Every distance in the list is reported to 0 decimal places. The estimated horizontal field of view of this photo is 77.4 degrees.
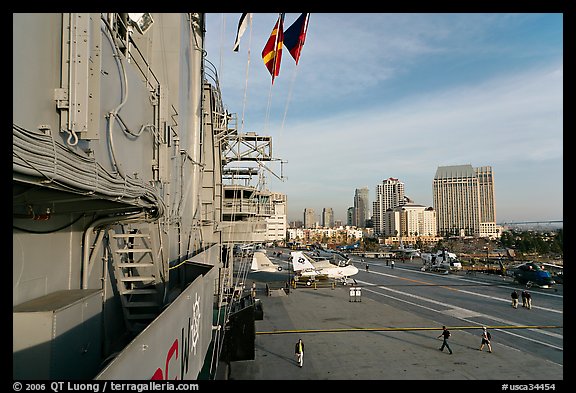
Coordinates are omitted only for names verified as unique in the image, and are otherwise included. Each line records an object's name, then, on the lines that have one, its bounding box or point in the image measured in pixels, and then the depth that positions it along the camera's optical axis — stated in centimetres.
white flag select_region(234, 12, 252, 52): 950
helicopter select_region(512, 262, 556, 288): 3025
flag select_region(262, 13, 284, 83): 1002
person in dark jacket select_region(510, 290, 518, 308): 2298
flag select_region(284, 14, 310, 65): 967
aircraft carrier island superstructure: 262
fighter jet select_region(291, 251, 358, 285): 3462
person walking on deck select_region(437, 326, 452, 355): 1419
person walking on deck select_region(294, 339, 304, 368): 1280
